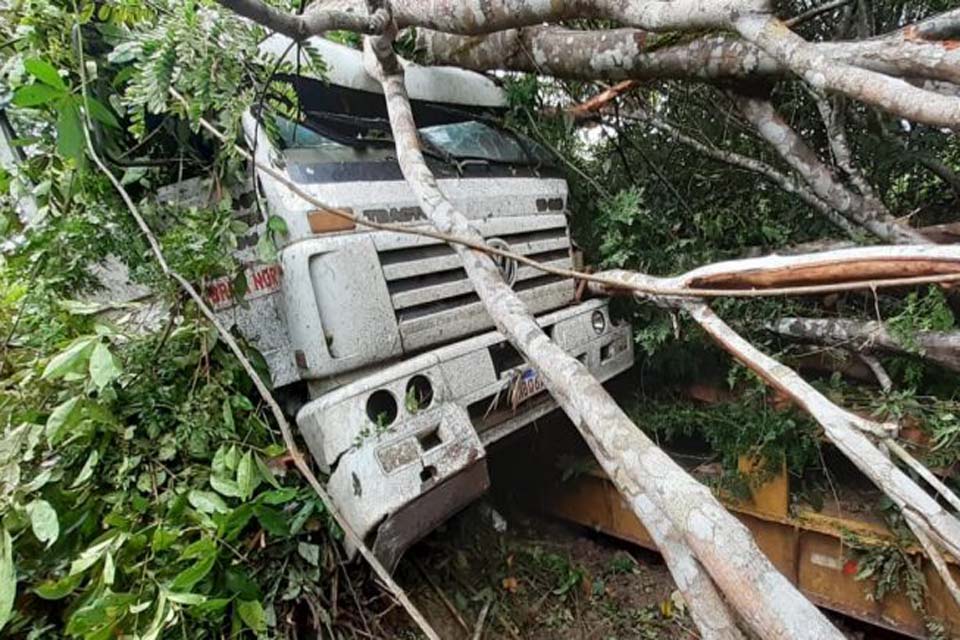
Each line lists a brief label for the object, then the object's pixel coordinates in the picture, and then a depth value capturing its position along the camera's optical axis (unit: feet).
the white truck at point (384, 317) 6.49
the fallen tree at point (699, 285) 3.56
